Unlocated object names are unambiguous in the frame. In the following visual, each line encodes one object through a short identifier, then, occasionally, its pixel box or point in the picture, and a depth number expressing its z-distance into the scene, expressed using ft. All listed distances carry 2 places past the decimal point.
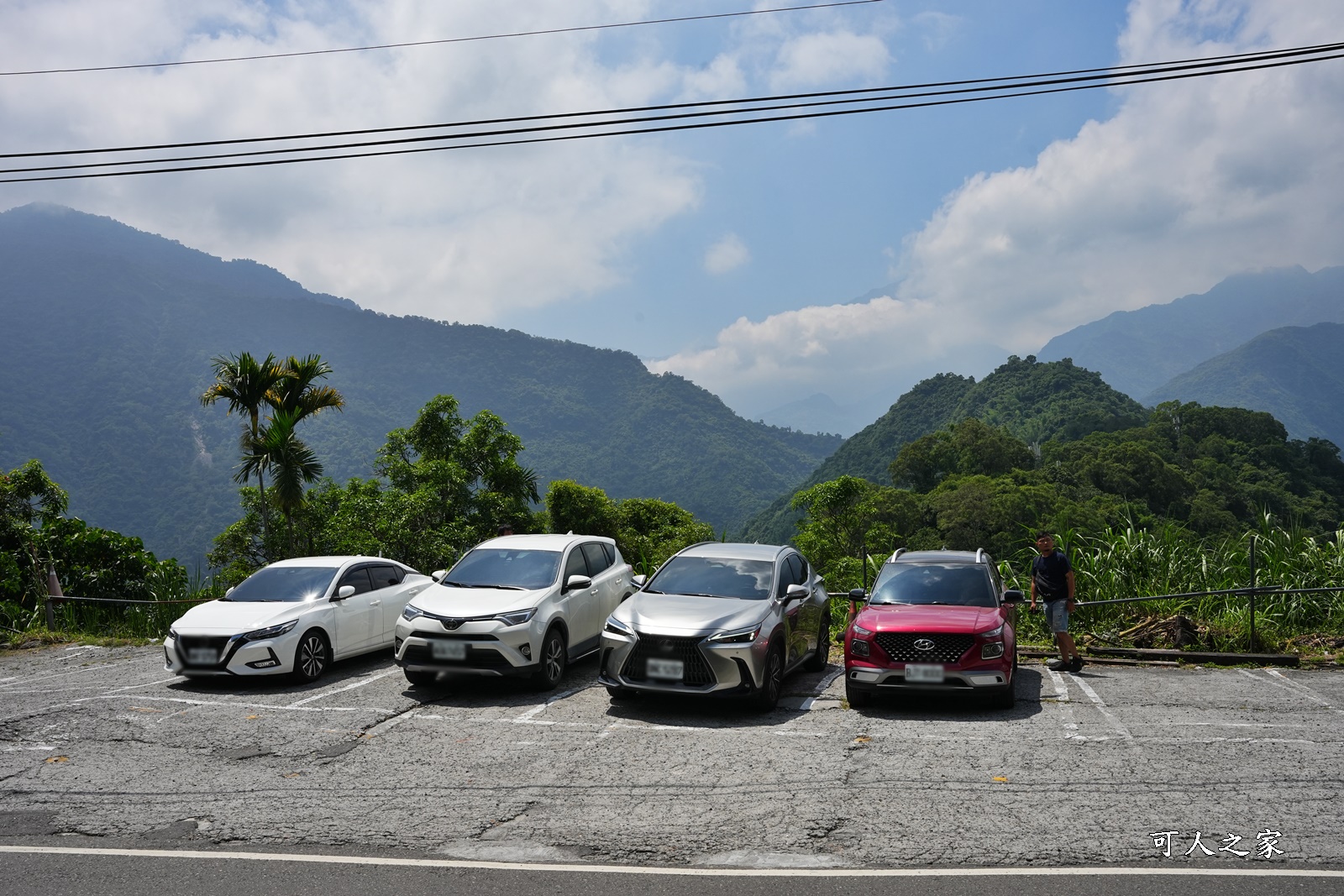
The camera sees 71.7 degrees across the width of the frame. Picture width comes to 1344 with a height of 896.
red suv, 29.35
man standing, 36.37
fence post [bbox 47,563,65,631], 52.44
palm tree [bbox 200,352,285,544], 62.34
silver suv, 29.35
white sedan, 34.22
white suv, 32.19
